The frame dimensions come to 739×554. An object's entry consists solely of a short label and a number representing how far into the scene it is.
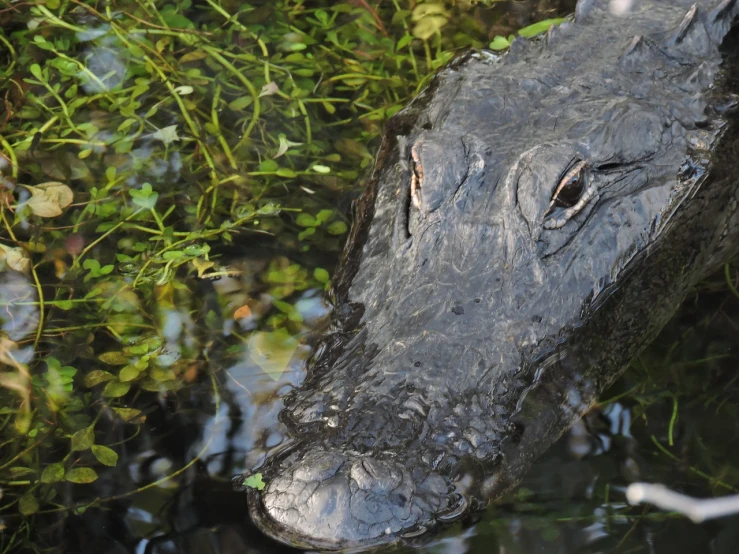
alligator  5.28
